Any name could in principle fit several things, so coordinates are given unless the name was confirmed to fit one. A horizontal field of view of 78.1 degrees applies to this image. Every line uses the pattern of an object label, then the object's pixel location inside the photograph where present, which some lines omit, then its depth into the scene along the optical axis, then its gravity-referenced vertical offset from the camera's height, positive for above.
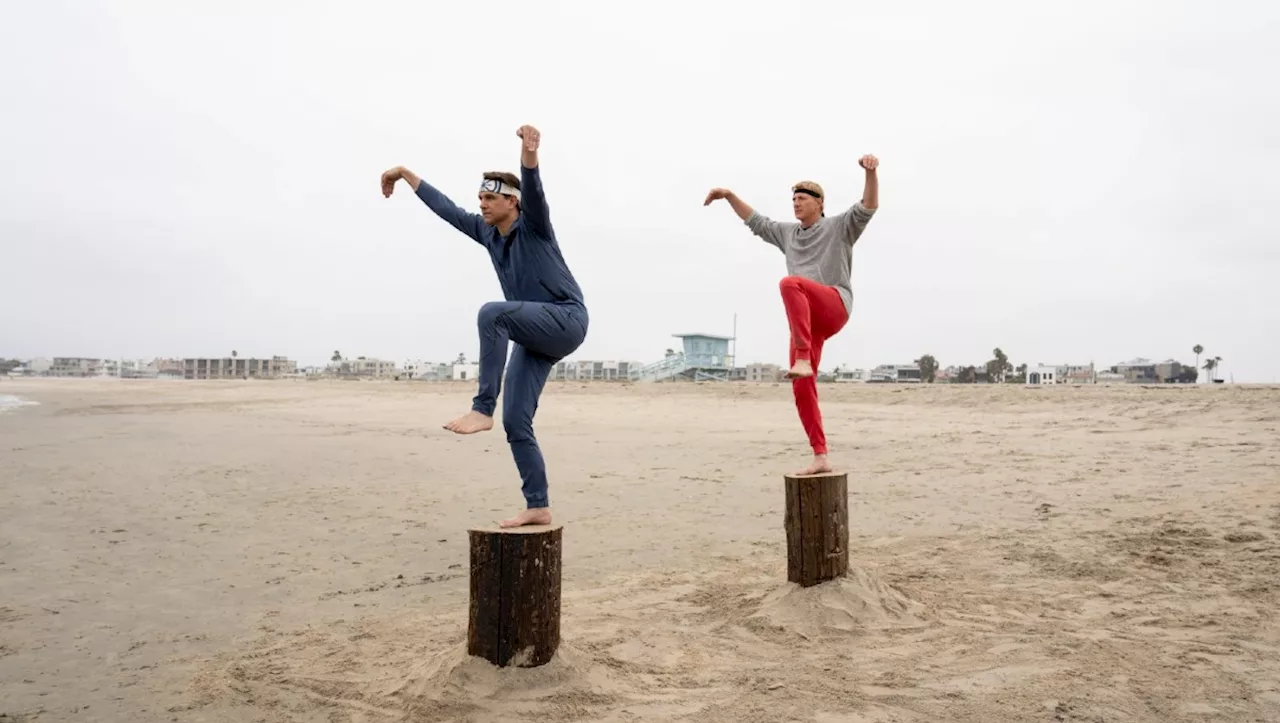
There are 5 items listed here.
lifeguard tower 41.88 +1.01
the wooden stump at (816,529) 5.09 -0.97
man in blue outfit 3.84 +0.40
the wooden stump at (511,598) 3.80 -1.06
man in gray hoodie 5.09 +0.74
